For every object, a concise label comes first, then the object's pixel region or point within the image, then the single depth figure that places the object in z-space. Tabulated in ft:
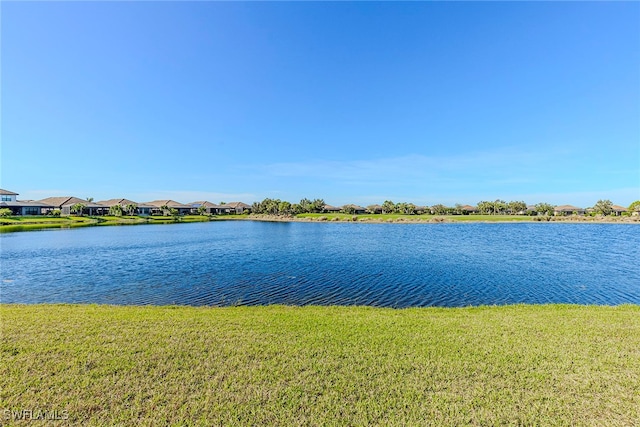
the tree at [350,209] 403.75
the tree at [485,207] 371.76
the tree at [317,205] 375.41
